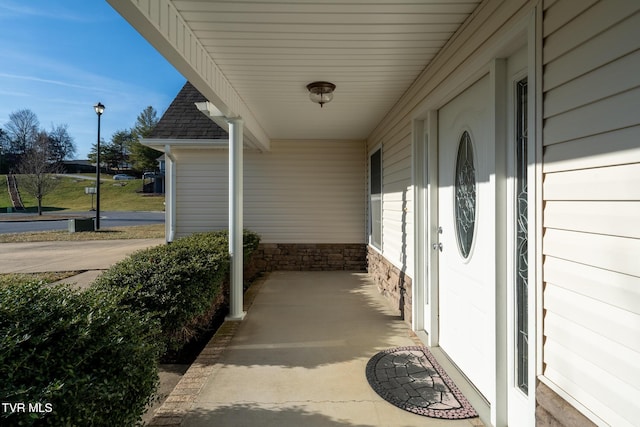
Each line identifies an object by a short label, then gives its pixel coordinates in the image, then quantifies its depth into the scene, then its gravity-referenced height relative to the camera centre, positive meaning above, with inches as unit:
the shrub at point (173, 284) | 112.7 -25.2
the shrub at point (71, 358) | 48.4 -24.2
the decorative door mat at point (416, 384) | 90.3 -51.3
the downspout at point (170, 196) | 271.7 +12.3
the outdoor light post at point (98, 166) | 519.1 +69.7
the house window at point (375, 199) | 226.2 +9.4
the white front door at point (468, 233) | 87.2 -6.1
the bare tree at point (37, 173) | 882.8 +100.2
